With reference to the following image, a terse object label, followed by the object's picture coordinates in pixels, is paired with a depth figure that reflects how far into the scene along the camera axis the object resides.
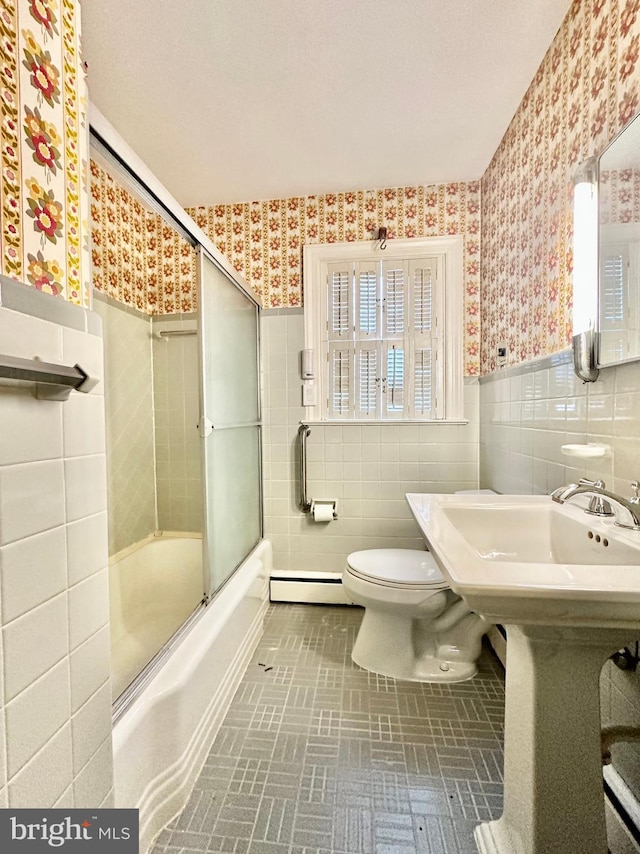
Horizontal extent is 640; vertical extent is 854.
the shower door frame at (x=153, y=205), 0.93
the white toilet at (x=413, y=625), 1.56
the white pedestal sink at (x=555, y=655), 0.62
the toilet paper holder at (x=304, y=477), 2.26
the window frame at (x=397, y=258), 2.19
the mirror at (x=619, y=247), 0.92
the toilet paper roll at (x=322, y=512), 2.22
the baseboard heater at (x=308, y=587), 2.25
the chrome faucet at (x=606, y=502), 0.84
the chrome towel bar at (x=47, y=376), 0.57
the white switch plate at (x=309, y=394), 2.28
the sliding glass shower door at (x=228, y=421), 1.60
